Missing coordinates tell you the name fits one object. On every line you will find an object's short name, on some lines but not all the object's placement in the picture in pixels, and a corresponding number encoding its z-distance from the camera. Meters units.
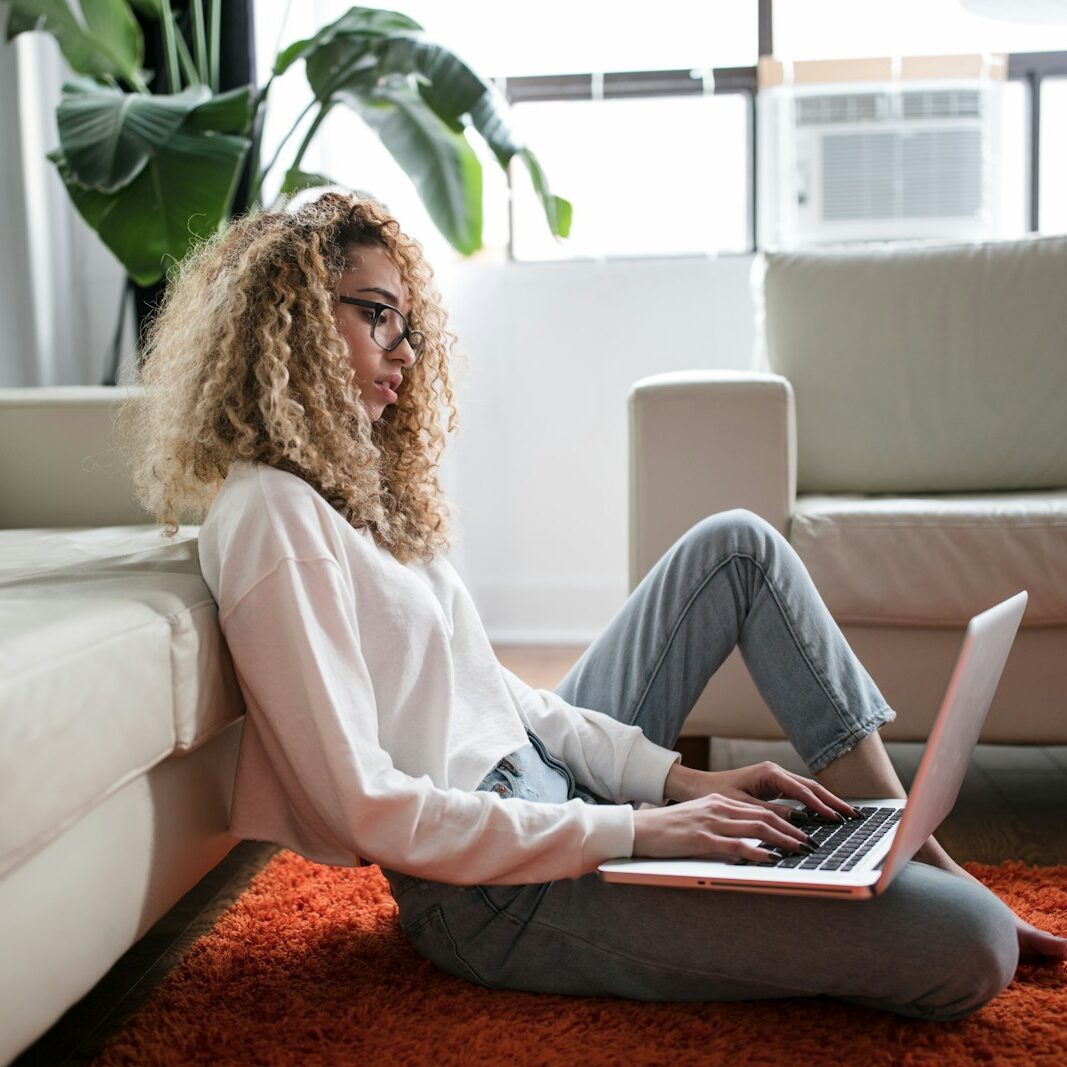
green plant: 2.37
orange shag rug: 1.05
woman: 1.01
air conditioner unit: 3.26
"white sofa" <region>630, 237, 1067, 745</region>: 1.75
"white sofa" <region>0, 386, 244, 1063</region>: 0.80
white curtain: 3.00
